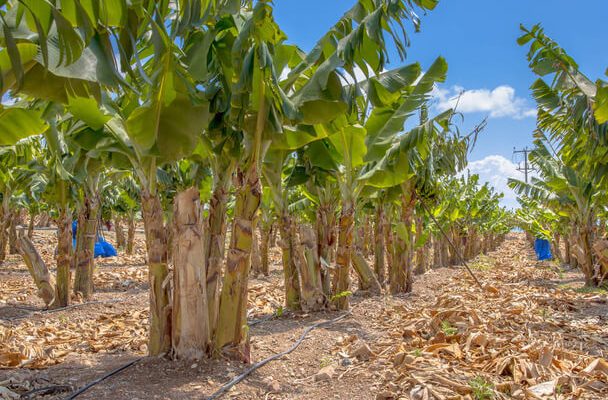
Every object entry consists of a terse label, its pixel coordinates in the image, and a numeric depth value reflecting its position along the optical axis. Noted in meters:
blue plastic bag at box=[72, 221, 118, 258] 23.11
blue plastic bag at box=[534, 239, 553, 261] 29.45
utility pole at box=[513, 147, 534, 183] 42.88
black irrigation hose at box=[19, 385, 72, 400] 3.92
